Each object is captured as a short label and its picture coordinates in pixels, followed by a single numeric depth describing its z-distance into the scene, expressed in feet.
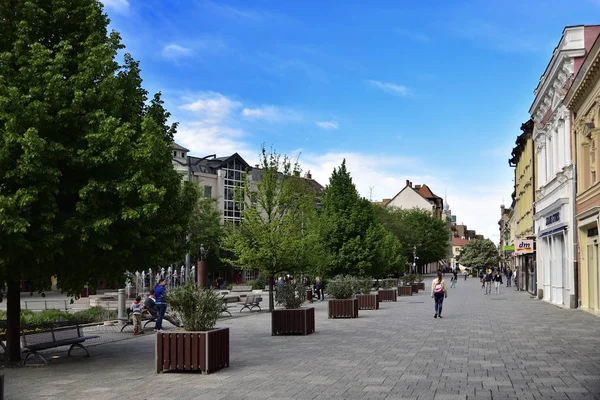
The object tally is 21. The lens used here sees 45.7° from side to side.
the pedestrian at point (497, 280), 161.89
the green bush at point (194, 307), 40.52
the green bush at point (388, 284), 142.20
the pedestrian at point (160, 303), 67.41
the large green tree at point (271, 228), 95.96
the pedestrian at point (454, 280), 208.03
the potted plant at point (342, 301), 81.41
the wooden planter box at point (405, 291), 153.89
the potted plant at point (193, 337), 39.70
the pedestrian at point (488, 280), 166.21
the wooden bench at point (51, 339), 45.21
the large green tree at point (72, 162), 41.34
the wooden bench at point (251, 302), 101.09
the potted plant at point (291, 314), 61.16
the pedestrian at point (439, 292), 81.92
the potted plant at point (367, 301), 100.53
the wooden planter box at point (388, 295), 127.24
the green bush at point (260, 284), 202.45
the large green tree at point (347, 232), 131.44
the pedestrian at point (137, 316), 67.00
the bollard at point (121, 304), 80.64
